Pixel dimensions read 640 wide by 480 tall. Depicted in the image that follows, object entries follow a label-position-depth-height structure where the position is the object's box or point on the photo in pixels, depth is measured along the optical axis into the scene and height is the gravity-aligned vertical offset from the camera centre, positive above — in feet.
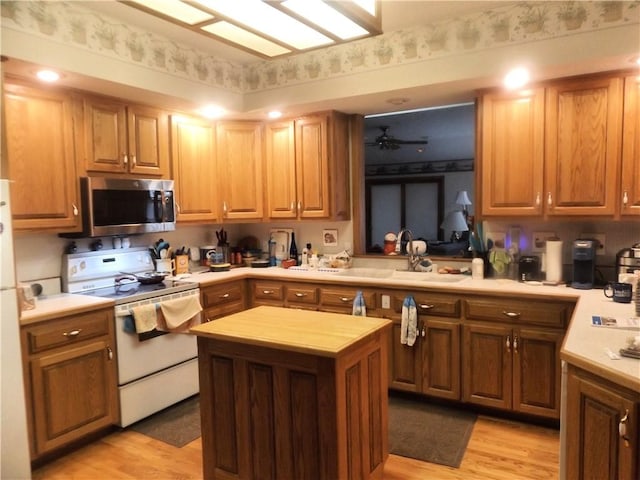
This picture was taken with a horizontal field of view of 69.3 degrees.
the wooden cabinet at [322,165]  12.84 +1.37
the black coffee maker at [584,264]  9.72 -1.17
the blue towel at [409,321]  10.68 -2.52
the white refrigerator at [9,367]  7.41 -2.40
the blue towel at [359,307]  11.28 -2.29
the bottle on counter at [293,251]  14.60 -1.16
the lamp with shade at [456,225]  23.59 -0.72
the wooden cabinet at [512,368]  9.43 -3.34
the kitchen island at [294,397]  6.45 -2.72
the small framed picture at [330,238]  14.17 -0.75
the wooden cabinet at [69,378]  8.39 -3.07
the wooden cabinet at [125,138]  10.33 +1.89
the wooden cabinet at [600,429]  5.02 -2.57
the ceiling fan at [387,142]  18.99 +2.94
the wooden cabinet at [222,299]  11.90 -2.23
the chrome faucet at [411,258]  12.59 -1.26
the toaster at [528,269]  10.67 -1.37
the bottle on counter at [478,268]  11.18 -1.40
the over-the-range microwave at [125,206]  10.22 +0.27
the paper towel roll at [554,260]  10.31 -1.14
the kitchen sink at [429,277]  11.67 -1.68
